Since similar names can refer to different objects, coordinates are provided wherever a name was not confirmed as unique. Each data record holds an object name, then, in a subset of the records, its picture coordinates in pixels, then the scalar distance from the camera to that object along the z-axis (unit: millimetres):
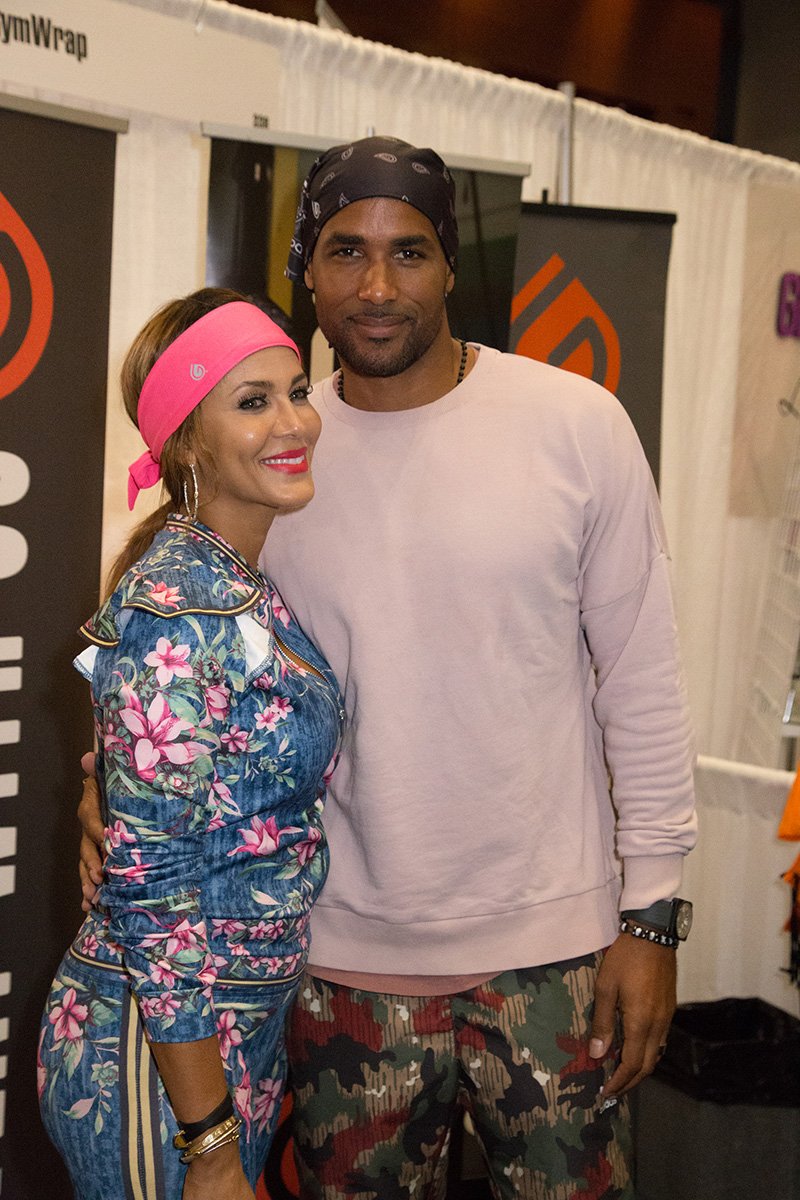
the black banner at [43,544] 2191
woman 1273
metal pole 2988
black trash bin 2621
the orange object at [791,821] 2484
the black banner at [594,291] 2816
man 1567
